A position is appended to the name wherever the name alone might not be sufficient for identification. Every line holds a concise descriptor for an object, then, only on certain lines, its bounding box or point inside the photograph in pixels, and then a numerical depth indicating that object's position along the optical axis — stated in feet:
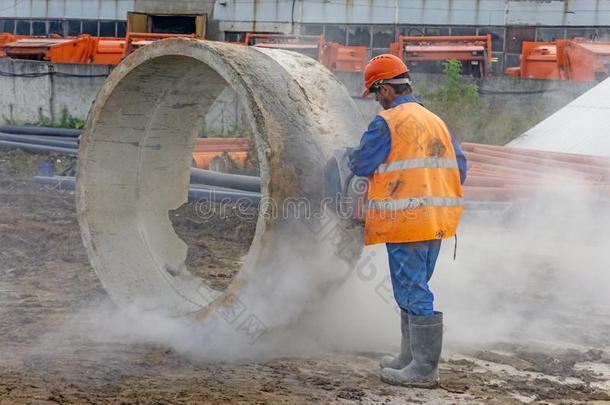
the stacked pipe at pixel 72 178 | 30.99
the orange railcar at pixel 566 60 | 51.11
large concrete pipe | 16.74
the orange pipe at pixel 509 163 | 31.40
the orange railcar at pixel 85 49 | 67.77
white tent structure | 35.96
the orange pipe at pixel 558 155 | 31.55
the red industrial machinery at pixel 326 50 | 63.05
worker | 15.28
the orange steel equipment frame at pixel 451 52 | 60.10
